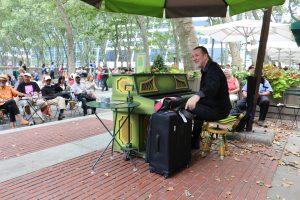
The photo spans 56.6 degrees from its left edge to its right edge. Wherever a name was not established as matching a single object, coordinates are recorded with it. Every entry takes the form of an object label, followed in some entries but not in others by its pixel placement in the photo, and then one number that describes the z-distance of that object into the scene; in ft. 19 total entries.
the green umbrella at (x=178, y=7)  16.72
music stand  15.08
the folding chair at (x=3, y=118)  25.72
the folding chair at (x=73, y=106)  31.24
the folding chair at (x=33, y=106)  26.73
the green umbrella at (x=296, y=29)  10.72
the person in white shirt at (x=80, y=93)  31.86
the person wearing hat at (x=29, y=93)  27.31
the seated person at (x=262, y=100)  24.52
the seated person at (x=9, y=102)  25.30
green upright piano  15.02
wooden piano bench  16.15
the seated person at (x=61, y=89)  31.68
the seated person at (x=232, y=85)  26.43
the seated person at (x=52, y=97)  28.60
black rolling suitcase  13.08
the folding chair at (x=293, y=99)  26.96
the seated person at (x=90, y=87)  34.63
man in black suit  14.20
